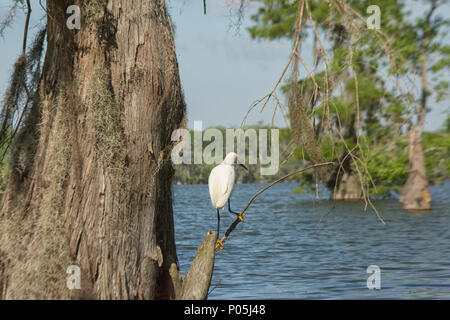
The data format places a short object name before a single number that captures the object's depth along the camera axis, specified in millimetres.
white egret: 11562
